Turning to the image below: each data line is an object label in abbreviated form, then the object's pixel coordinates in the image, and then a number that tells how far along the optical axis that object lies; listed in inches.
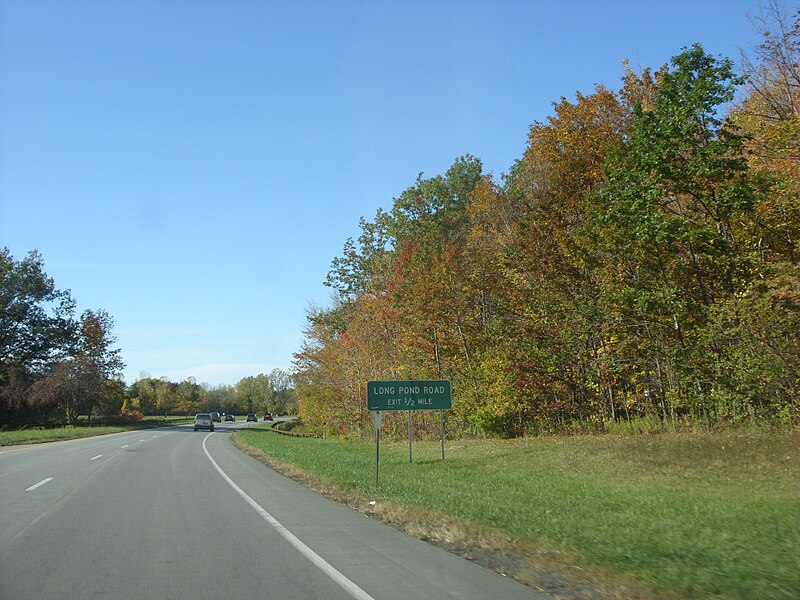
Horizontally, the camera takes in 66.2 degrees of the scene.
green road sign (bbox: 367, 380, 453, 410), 740.0
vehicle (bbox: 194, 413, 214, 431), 2324.1
